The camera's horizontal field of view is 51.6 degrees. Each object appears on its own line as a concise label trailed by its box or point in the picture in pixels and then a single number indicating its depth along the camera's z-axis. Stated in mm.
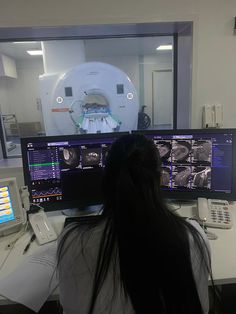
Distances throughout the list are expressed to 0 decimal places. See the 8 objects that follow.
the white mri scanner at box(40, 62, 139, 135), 2113
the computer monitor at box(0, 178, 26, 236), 1263
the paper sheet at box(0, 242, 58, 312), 871
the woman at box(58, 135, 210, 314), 660
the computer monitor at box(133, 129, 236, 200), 1379
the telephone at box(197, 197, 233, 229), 1272
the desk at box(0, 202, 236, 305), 935
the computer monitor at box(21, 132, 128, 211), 1325
